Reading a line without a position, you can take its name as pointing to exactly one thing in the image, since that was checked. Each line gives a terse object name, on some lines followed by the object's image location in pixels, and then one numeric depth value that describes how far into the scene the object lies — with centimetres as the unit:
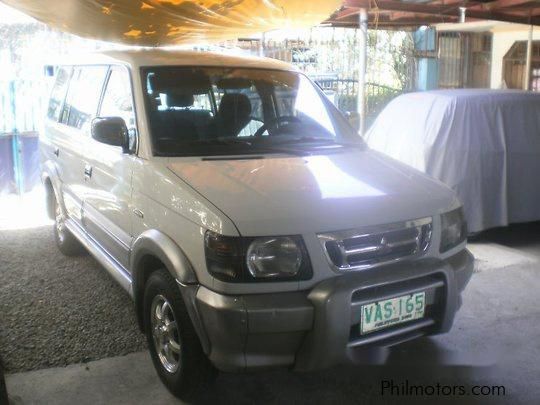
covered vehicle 567
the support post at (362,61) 755
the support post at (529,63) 992
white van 257
